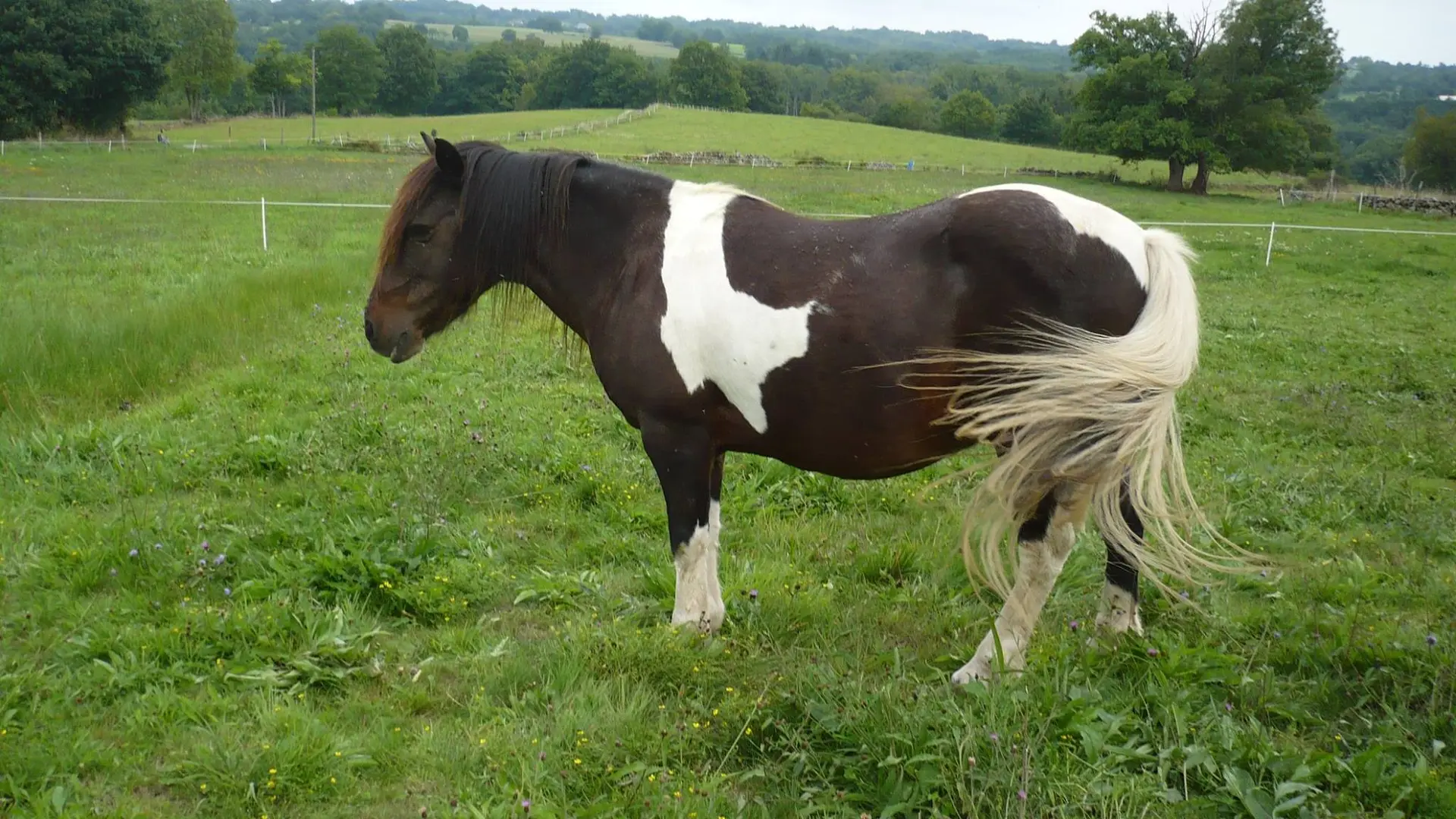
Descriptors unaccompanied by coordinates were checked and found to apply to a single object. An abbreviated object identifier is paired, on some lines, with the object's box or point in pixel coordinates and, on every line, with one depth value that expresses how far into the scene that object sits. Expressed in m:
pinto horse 3.07
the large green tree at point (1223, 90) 37.56
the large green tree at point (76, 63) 40.81
